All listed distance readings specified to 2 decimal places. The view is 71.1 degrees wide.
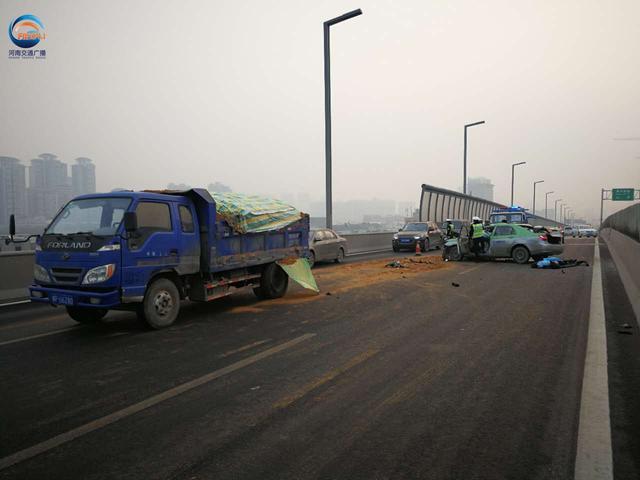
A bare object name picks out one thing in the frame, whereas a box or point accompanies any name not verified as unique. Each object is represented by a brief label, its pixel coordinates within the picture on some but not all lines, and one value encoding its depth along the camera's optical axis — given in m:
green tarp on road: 9.93
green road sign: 68.20
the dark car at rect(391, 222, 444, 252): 24.19
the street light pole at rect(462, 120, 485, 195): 35.56
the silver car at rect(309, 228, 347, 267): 17.14
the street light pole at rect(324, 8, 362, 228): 18.62
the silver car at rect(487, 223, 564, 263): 17.06
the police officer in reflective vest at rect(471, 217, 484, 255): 17.73
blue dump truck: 6.44
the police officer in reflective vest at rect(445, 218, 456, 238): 18.69
